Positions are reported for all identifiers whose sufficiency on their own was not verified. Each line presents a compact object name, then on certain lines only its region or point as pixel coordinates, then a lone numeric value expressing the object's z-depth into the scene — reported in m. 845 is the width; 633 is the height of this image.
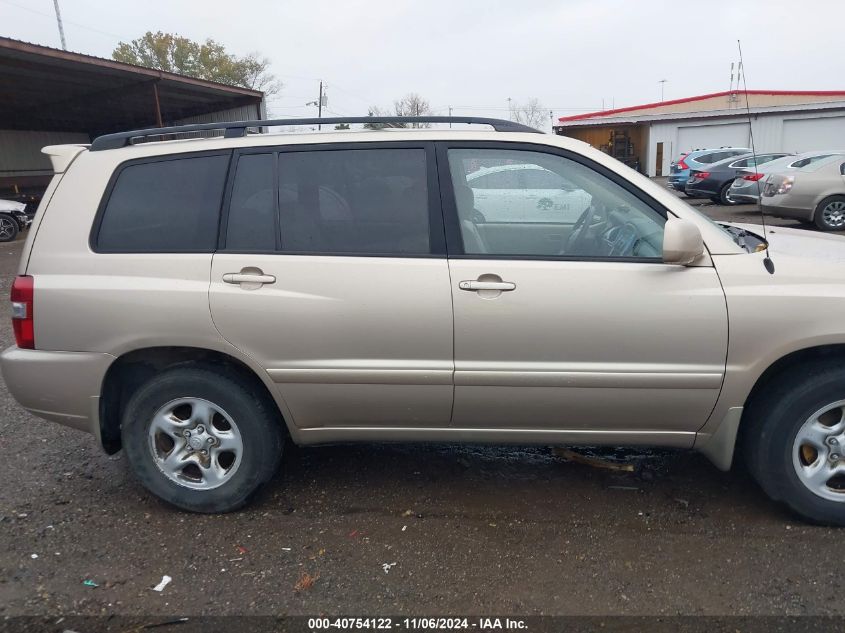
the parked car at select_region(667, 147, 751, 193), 19.81
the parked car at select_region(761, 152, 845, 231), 12.02
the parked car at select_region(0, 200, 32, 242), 15.66
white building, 31.19
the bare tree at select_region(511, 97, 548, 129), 60.17
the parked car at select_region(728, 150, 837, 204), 13.17
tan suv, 2.86
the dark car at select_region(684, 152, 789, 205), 17.34
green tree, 48.97
